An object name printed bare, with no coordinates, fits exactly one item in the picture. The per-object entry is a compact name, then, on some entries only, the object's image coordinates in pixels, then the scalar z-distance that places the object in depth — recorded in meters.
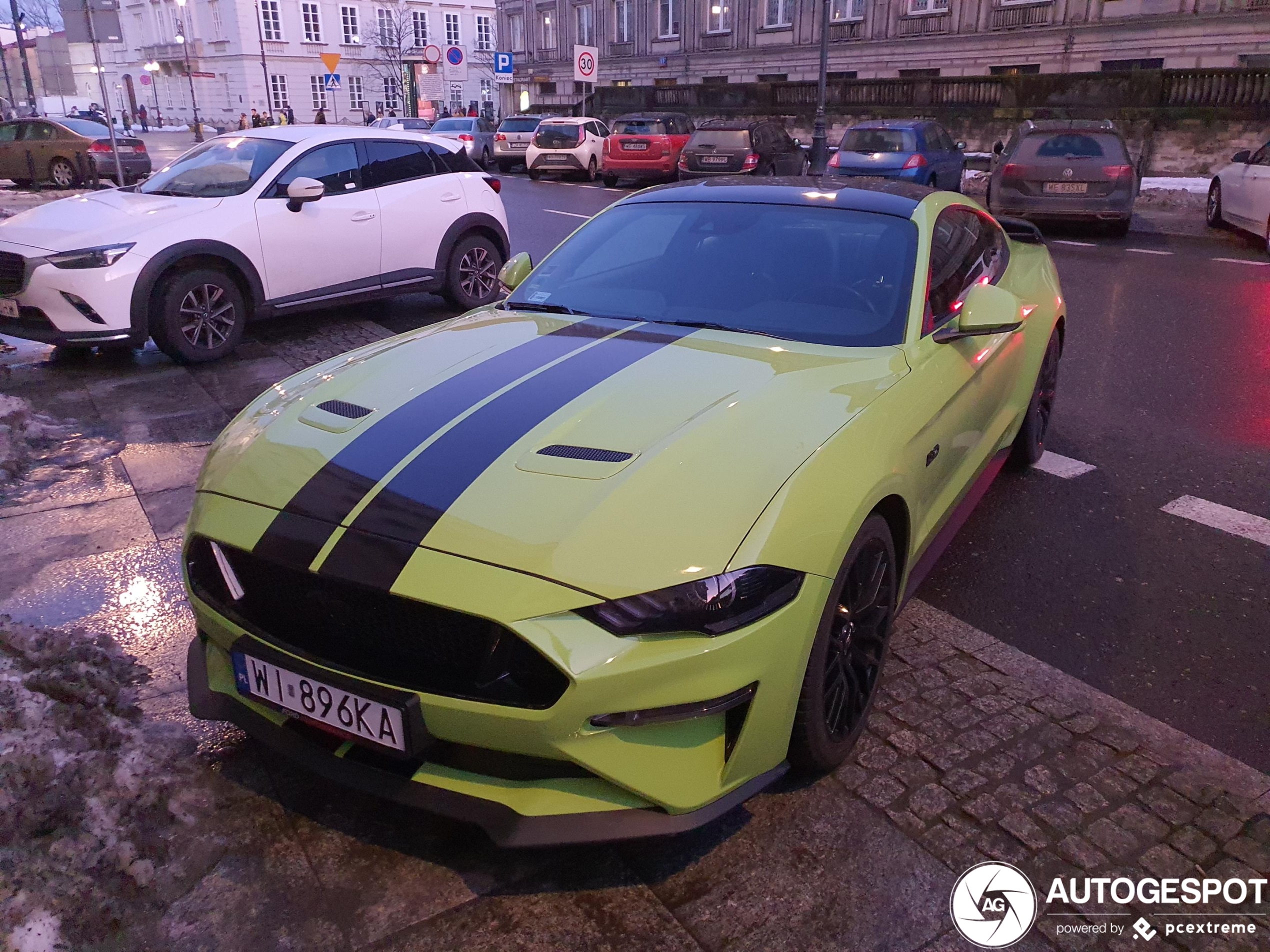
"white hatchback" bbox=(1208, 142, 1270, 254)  13.19
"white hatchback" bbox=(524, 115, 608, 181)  25.56
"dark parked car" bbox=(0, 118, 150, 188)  22.92
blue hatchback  17.25
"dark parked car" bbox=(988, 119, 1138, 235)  14.32
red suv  23.30
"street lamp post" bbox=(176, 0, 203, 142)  60.75
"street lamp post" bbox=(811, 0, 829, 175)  24.47
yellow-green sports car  2.20
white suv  6.97
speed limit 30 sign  32.78
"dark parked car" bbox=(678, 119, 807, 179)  21.06
